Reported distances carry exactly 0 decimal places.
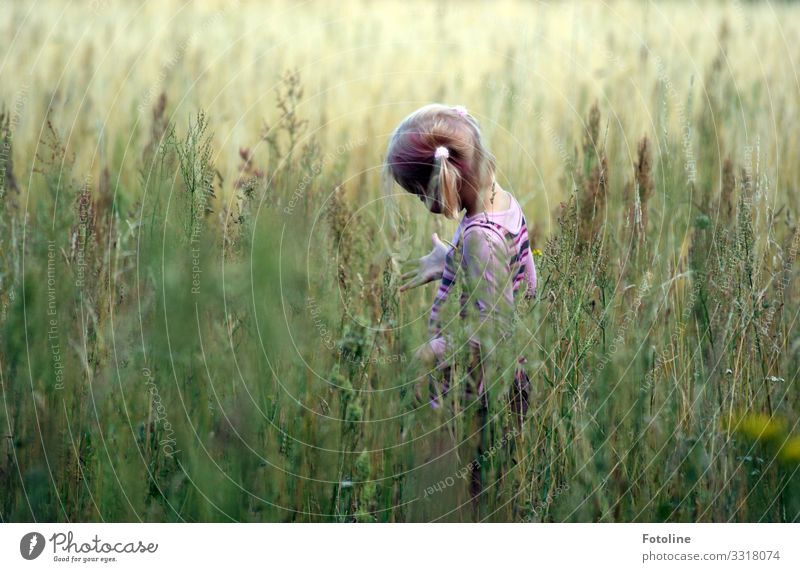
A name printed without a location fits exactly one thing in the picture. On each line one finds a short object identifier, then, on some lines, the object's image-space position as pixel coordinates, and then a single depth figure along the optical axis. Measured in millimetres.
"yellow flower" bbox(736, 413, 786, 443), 4910
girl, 4797
